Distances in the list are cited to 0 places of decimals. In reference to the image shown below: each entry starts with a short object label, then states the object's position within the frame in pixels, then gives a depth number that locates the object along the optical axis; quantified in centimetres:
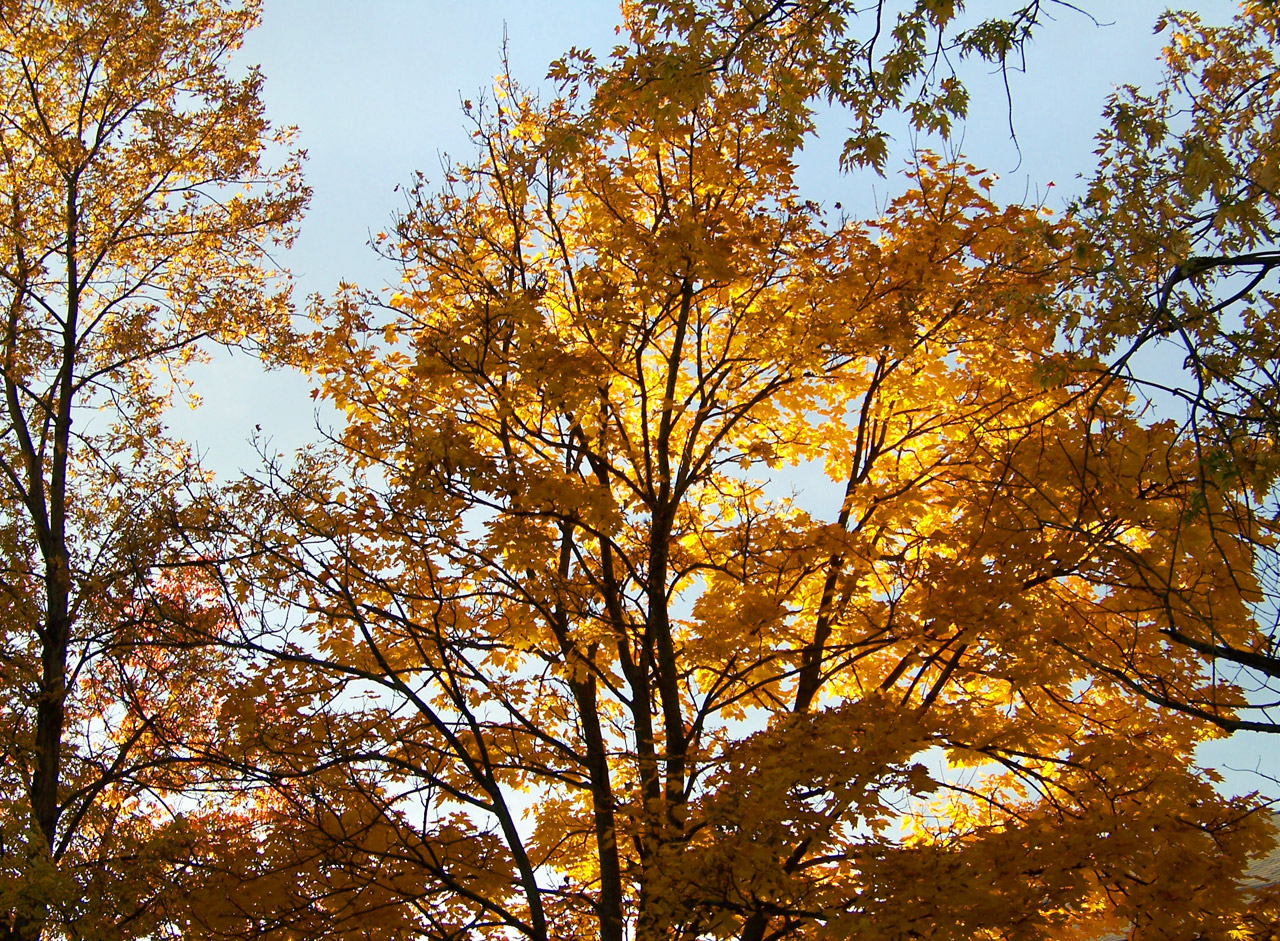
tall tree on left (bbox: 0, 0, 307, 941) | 816
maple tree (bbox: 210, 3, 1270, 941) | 646
